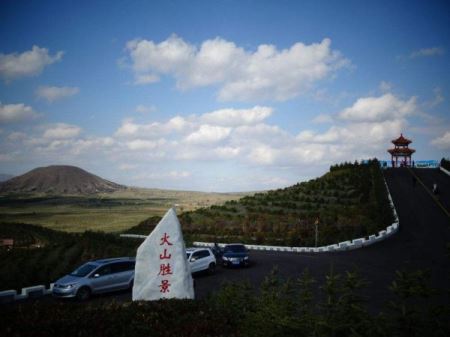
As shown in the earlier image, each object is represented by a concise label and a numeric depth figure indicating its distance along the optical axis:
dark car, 25.00
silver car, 16.86
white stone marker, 11.33
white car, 22.12
